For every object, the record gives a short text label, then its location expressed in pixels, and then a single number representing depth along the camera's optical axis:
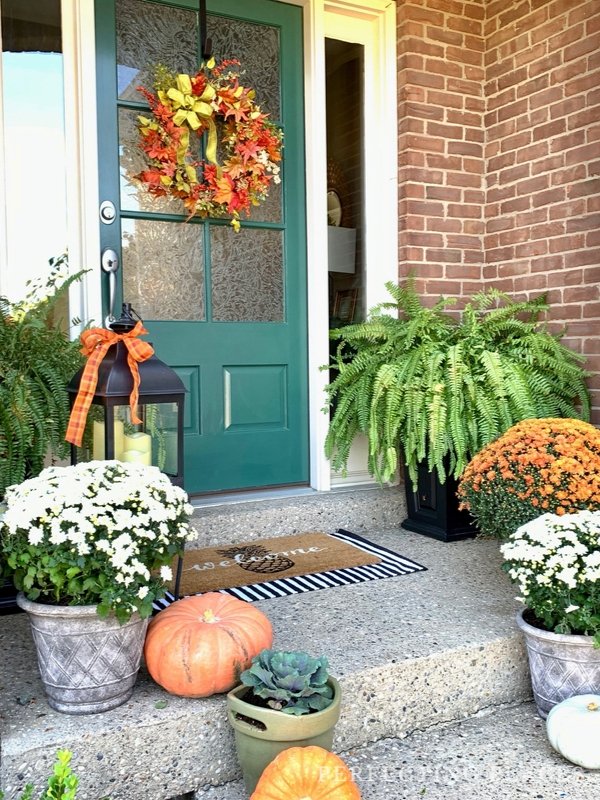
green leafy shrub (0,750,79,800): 1.03
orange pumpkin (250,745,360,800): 1.32
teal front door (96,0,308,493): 2.83
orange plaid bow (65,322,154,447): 1.90
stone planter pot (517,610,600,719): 1.75
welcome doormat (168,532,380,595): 2.38
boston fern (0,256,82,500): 1.99
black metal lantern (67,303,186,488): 1.90
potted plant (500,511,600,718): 1.72
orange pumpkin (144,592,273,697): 1.56
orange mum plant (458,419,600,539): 2.16
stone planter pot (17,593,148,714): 1.50
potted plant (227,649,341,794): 1.42
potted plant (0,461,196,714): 1.49
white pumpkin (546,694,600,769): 1.59
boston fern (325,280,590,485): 2.66
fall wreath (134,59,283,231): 2.80
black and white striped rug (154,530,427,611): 2.25
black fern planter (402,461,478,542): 2.81
